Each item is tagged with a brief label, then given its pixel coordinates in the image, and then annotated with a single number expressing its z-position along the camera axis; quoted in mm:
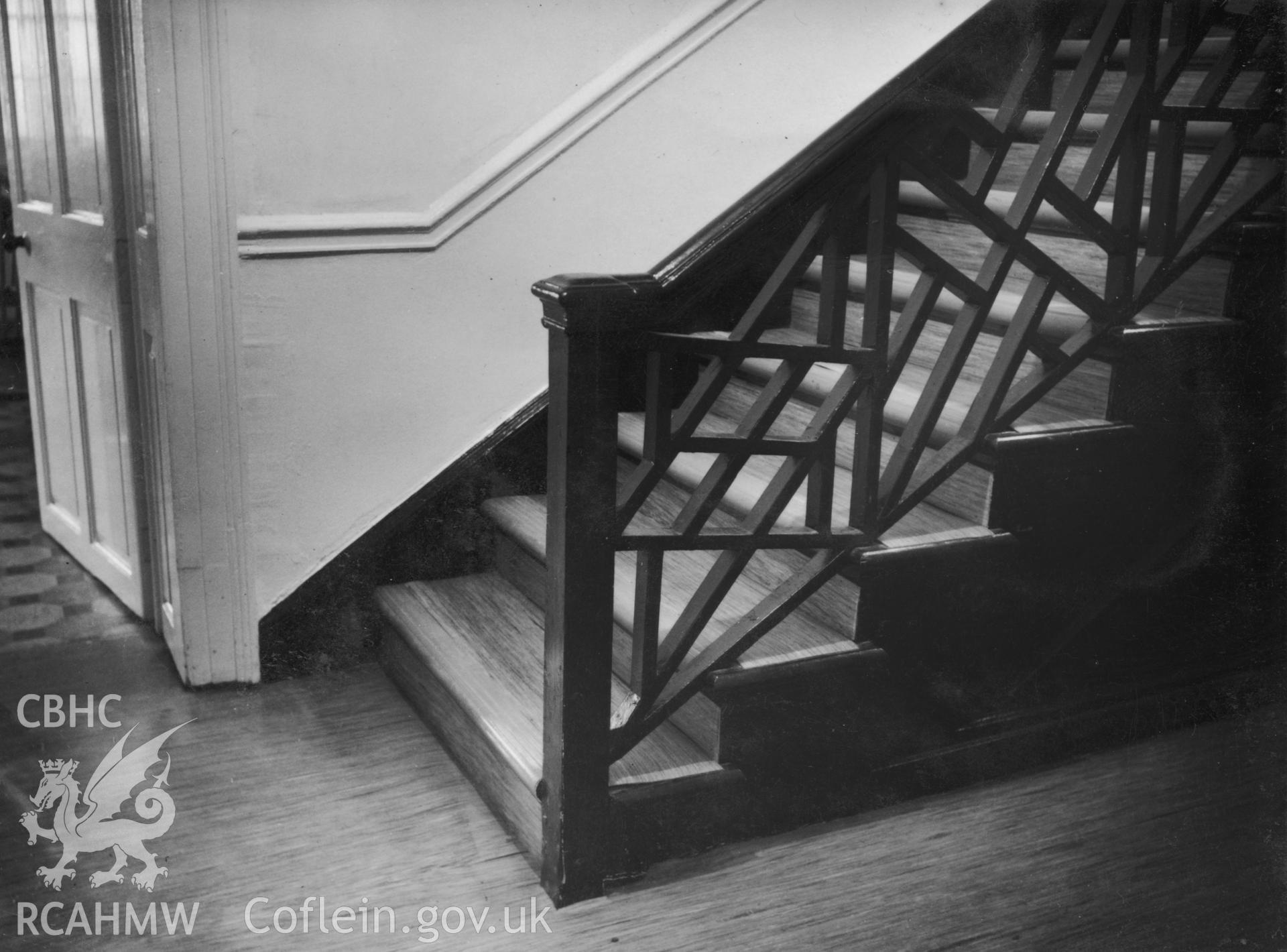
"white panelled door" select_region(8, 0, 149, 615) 2893
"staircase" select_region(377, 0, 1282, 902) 1919
